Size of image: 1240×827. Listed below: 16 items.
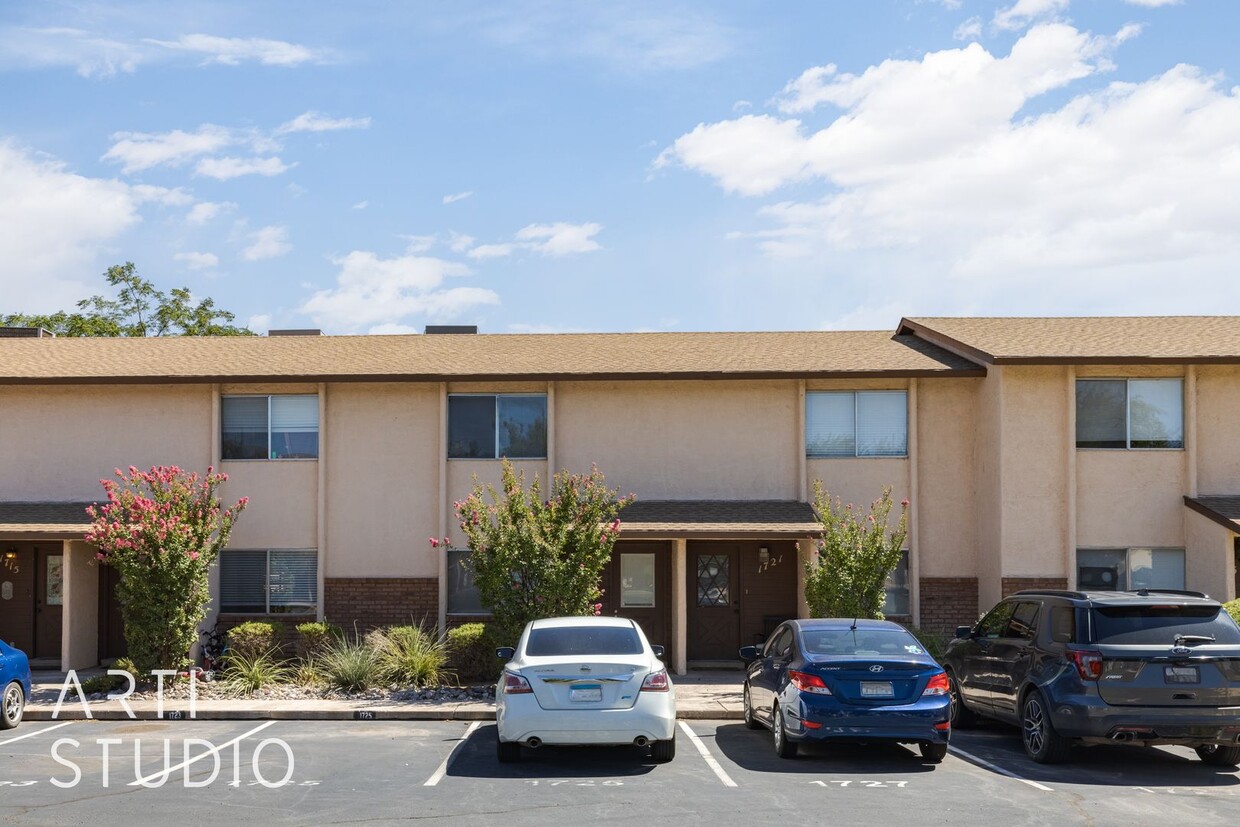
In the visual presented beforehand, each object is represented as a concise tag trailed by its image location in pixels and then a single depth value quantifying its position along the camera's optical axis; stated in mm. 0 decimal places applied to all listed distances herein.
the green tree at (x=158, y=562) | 16984
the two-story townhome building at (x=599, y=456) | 19547
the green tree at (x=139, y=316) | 44281
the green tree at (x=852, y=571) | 17188
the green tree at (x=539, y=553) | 16734
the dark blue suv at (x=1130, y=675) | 11031
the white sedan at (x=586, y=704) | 11234
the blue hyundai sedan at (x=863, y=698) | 11281
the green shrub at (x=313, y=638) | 18500
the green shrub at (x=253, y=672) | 16688
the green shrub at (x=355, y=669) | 16609
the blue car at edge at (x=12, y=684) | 13773
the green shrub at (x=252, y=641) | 18109
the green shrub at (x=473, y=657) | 17453
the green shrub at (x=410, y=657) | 16906
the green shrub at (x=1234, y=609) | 16375
